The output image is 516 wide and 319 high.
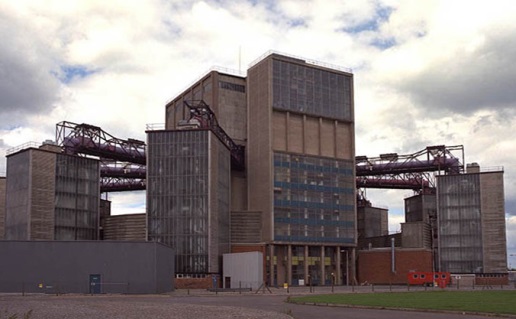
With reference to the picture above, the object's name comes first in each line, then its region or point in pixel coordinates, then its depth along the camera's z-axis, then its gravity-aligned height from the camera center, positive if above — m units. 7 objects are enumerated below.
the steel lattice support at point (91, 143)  106.56 +15.90
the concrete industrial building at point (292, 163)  111.06 +13.49
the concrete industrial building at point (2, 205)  112.50 +6.29
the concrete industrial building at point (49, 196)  97.31 +6.81
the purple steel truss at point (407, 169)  126.75 +13.86
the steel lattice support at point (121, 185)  136.50 +11.58
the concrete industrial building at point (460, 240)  116.75 -0.02
